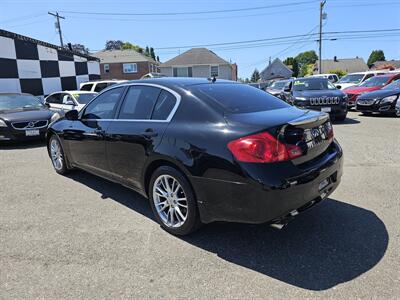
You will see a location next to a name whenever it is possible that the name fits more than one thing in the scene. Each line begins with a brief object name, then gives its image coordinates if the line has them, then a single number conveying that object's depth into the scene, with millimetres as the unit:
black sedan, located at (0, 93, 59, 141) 7487
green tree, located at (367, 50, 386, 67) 101175
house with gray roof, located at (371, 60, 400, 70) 71462
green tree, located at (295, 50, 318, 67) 110331
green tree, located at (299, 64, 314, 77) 79175
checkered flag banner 11719
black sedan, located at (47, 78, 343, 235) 2539
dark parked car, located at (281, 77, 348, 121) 9539
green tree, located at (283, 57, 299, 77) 72625
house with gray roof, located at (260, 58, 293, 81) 66625
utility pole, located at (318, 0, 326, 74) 34906
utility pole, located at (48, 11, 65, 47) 35406
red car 12945
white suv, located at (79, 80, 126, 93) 12811
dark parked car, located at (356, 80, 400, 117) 10633
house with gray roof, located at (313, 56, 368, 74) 67562
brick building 41844
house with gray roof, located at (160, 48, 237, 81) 40031
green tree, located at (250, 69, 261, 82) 104981
